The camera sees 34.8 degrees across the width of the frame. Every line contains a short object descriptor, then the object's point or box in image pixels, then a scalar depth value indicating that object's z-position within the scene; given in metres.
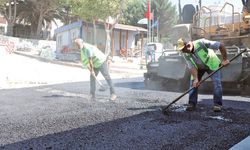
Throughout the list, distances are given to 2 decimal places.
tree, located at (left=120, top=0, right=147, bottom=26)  47.50
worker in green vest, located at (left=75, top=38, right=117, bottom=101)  8.94
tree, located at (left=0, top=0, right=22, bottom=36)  36.53
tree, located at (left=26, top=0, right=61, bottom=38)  37.23
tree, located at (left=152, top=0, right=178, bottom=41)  50.59
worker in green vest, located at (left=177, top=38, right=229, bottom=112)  6.90
